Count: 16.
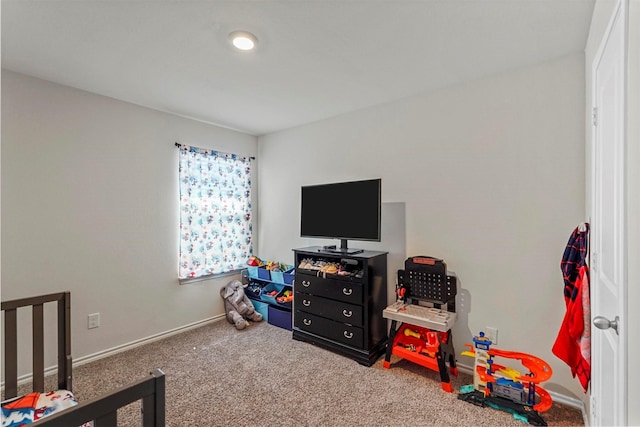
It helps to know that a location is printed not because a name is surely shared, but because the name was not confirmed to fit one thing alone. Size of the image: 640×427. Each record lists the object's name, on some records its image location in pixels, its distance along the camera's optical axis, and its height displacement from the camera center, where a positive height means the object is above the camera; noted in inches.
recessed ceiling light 72.0 +43.0
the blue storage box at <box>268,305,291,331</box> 132.6 -46.8
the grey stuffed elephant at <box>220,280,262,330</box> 140.5 -43.4
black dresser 103.6 -32.6
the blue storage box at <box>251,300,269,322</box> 141.6 -45.4
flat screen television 106.9 +1.0
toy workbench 89.7 -31.8
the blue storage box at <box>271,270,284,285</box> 140.9 -29.7
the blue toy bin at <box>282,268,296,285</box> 138.3 -29.2
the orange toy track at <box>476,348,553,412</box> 73.9 -40.7
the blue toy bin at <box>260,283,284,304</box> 141.2 -37.8
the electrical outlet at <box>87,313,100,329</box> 105.0 -37.8
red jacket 66.7 -27.7
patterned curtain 131.8 +0.8
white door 39.8 -2.9
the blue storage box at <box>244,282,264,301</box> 146.9 -37.9
